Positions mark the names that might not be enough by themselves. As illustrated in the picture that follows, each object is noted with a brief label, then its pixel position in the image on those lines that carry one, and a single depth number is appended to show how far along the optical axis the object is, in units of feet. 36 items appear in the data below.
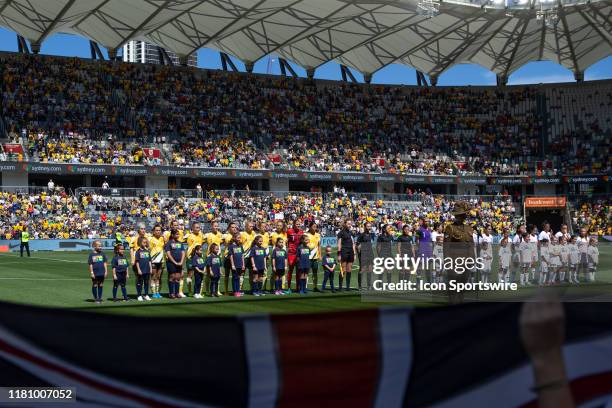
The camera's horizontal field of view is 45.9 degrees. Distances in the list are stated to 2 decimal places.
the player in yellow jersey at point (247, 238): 63.82
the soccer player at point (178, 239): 58.85
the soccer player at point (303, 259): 61.87
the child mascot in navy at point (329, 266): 63.72
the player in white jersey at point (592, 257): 66.80
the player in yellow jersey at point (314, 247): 63.18
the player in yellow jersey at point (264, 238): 62.80
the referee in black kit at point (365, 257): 54.75
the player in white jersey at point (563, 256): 61.21
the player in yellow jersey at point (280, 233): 62.90
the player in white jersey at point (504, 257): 59.04
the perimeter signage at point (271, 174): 141.28
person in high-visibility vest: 107.76
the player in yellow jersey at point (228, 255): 60.63
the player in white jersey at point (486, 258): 50.40
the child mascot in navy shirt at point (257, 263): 60.34
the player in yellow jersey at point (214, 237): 61.77
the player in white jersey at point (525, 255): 62.27
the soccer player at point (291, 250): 63.49
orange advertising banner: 181.57
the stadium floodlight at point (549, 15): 139.03
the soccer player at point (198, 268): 59.00
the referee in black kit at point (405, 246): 50.70
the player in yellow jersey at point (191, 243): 60.29
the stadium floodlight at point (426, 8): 126.62
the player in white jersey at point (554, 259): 60.53
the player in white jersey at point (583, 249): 65.94
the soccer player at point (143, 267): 56.49
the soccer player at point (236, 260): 60.08
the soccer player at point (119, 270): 54.95
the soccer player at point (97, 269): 53.57
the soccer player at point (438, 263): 44.62
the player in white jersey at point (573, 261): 61.57
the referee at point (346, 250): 63.05
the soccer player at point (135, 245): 56.75
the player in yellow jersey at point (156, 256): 59.31
